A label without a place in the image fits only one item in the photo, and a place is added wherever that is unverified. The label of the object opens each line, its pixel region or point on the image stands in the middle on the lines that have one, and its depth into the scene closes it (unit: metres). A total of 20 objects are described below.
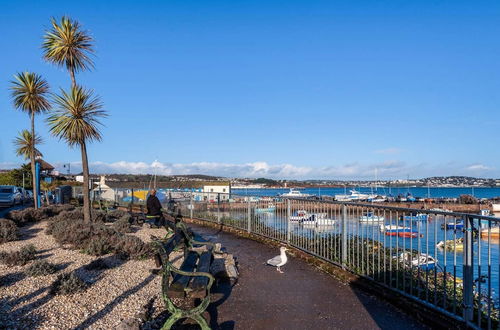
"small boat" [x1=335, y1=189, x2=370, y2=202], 88.33
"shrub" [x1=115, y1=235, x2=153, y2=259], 8.57
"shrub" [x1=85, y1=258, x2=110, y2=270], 7.43
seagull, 7.70
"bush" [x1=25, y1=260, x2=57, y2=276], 6.63
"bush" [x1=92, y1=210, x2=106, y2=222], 15.19
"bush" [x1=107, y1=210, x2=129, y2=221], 17.15
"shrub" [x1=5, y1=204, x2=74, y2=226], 14.27
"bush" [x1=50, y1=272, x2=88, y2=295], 5.63
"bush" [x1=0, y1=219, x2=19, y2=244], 10.25
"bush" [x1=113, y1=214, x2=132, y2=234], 12.63
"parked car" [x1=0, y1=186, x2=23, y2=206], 26.00
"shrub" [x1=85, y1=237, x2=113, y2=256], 8.64
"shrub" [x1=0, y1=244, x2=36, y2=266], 7.39
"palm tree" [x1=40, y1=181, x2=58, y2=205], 34.58
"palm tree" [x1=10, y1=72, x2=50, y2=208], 20.14
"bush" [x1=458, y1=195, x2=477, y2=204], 77.19
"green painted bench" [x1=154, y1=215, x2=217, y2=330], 4.21
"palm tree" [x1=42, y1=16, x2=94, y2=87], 14.13
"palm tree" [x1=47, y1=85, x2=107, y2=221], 13.59
